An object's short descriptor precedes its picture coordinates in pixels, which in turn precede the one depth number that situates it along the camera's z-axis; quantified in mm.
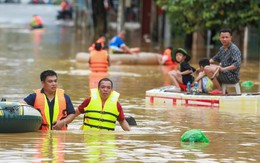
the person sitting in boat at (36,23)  63844
